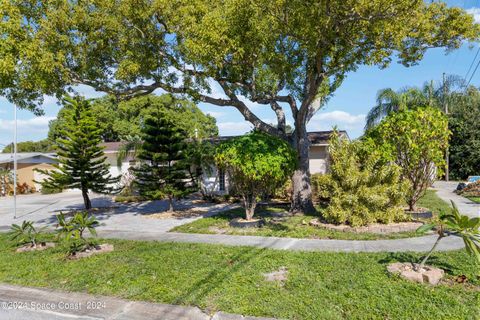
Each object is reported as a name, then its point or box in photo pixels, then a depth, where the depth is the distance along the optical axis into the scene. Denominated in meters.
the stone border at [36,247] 7.69
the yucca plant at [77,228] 6.80
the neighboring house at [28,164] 25.44
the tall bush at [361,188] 8.80
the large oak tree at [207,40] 8.09
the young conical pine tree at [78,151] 13.49
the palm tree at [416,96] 23.34
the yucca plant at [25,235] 7.78
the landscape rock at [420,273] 4.80
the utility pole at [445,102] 23.55
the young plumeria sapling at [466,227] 4.36
